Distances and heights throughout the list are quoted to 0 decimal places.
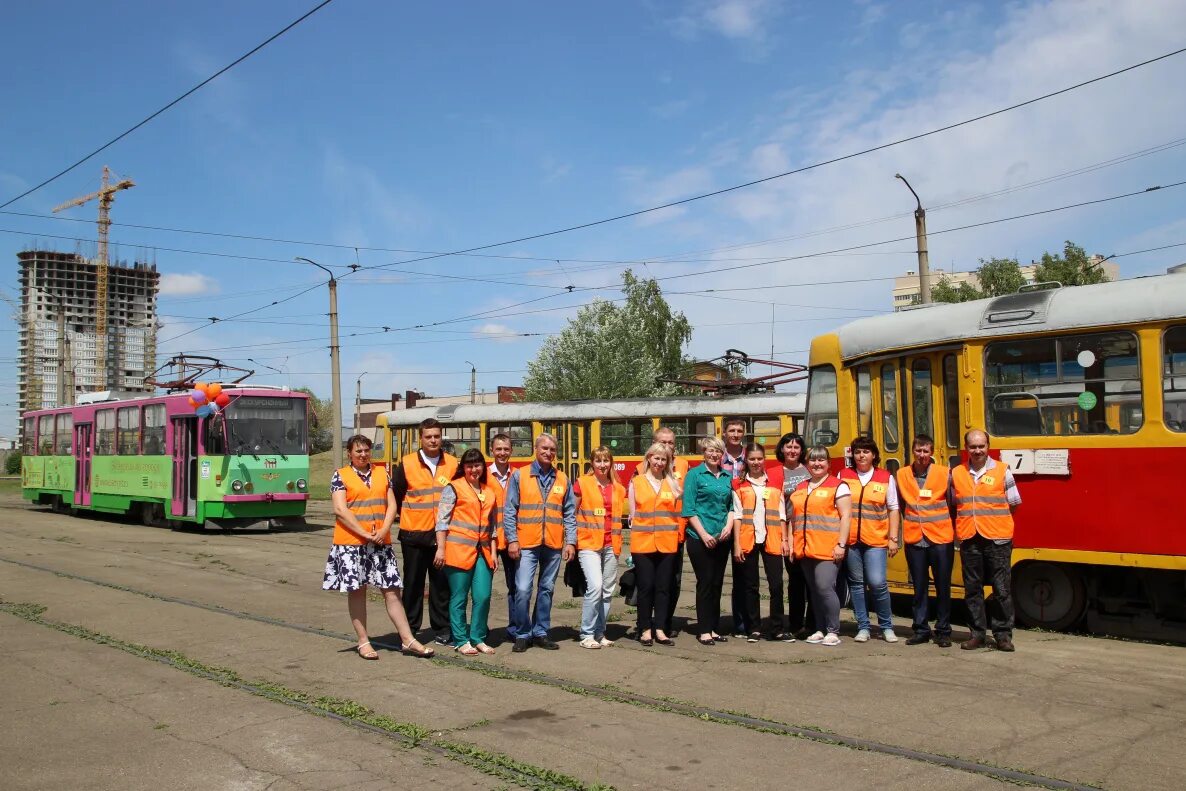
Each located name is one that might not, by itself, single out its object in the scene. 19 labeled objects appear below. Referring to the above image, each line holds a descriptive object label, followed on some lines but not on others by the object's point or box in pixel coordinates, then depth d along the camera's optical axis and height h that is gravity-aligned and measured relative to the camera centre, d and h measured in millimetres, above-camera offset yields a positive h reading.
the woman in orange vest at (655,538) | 8805 -727
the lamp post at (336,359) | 28594 +2884
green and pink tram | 21781 +67
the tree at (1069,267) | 35031 +5983
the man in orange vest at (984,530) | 8453 -703
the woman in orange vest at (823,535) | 8773 -734
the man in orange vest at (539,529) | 8500 -605
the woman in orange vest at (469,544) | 8305 -701
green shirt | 8812 -414
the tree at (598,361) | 48812 +4395
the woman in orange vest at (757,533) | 8984 -719
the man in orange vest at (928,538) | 8703 -779
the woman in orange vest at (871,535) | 8852 -748
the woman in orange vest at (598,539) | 8586 -705
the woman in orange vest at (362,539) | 7965 -612
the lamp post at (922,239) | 19844 +4005
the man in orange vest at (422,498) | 8469 -326
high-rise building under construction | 54981 +13330
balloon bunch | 21578 +1320
